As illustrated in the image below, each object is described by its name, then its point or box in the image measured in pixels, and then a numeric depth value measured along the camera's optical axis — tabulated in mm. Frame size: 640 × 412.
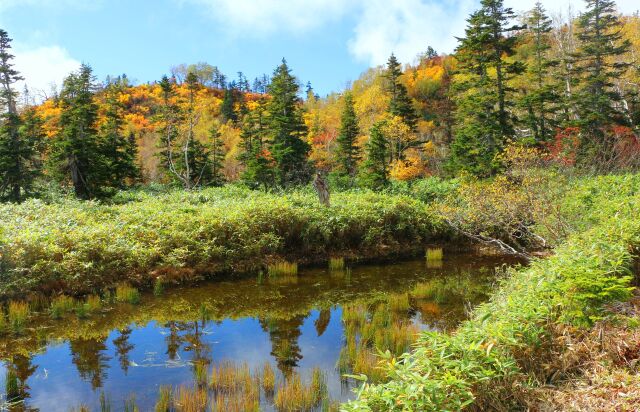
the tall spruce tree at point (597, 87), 20609
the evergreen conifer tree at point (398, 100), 29438
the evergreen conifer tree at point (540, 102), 22094
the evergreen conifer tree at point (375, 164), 23844
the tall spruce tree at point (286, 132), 26891
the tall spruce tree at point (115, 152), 25641
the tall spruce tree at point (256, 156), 26812
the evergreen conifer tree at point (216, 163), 29675
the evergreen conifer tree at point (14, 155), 18000
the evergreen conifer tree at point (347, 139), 28875
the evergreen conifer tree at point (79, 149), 21188
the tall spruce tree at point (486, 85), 20297
